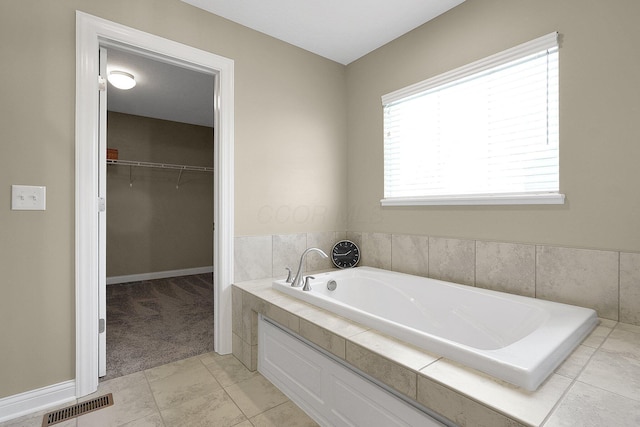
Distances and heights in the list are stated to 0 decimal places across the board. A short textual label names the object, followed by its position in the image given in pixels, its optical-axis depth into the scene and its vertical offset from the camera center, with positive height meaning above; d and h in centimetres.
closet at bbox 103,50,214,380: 319 -7
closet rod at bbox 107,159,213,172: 421 +69
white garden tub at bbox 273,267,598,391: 105 -52
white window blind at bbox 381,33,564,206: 178 +54
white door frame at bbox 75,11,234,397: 174 +22
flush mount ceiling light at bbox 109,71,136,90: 304 +132
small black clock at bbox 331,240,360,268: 287 -39
